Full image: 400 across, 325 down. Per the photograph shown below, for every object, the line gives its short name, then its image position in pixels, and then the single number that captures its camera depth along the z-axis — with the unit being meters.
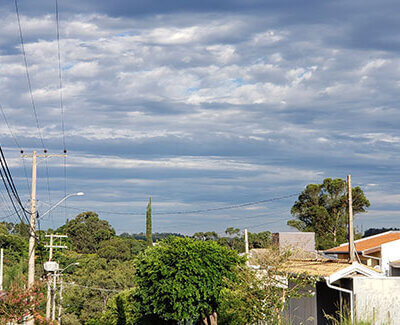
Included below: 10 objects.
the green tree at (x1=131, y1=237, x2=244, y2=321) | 26.98
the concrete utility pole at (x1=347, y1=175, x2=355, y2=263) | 32.06
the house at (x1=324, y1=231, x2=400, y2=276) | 35.71
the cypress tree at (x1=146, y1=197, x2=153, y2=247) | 65.25
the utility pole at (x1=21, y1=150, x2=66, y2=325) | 31.86
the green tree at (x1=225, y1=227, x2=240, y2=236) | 89.61
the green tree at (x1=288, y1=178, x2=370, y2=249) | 76.62
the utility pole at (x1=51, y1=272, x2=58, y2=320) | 53.46
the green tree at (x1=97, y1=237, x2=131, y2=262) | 88.12
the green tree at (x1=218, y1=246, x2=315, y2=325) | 22.08
